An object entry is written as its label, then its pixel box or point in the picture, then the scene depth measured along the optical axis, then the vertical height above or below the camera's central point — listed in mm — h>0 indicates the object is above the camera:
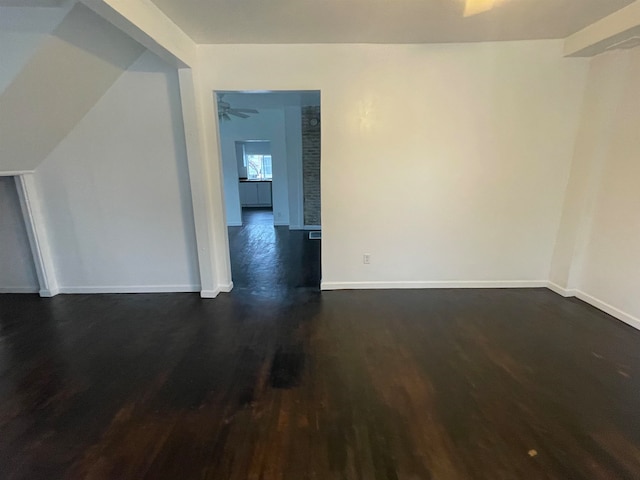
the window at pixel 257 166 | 11771 -118
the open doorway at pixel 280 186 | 5100 -522
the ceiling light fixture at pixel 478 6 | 2348 +1149
